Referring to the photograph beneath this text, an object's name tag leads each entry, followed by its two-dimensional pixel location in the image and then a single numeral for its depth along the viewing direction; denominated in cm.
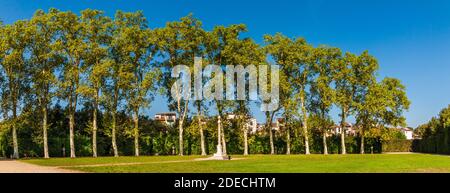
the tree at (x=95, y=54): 5397
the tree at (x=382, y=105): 6975
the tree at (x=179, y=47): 5988
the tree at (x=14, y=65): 4884
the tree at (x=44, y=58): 5153
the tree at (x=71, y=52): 5316
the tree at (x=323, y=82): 6778
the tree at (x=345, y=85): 6956
